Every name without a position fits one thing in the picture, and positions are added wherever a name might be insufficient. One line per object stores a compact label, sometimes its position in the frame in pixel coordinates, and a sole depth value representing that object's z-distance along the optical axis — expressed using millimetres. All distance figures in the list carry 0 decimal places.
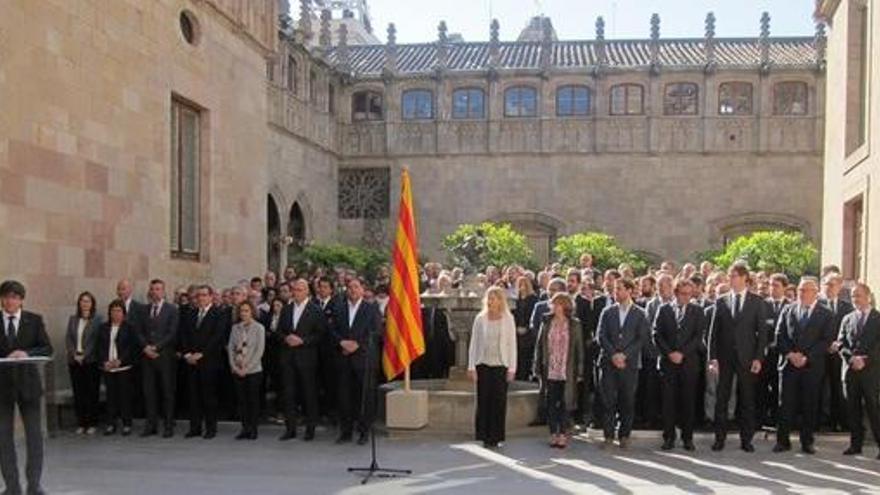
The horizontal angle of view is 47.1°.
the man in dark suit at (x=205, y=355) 11234
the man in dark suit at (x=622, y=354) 10328
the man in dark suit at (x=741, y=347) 10344
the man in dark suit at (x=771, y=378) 11250
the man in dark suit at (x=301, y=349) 10977
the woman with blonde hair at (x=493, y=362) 10328
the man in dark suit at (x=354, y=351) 10844
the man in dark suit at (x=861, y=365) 10078
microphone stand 8758
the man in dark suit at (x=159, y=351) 11211
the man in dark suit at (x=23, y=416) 7449
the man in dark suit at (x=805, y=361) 10312
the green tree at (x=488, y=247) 26406
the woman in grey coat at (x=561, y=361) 10406
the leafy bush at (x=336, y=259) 27672
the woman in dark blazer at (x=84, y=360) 11023
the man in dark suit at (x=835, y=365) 10766
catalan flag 10086
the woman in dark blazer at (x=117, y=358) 11141
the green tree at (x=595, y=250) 29172
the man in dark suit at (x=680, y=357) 10445
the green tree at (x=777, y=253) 27422
